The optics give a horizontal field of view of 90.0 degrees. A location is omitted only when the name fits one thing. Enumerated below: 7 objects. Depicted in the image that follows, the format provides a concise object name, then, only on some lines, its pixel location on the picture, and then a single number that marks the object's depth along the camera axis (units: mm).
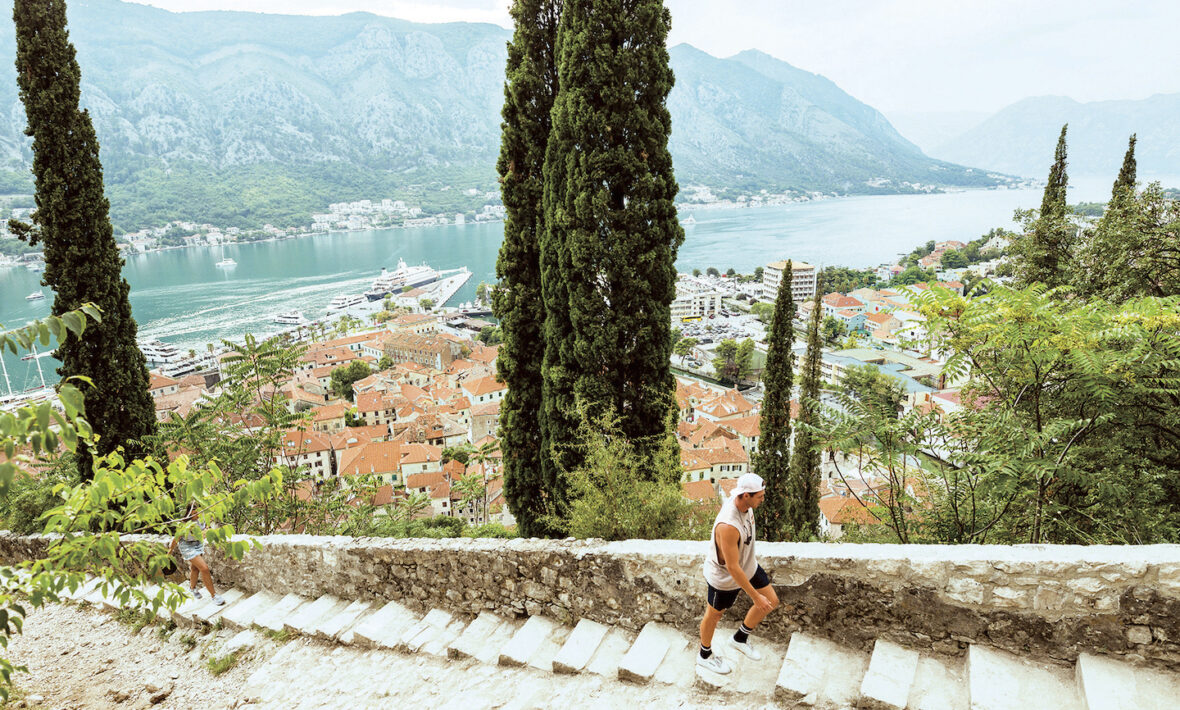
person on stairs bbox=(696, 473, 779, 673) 2992
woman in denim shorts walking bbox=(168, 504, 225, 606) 5168
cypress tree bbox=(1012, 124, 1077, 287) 10203
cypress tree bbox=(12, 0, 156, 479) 7523
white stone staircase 2602
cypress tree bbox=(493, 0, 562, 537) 8266
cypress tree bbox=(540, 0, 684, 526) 6887
